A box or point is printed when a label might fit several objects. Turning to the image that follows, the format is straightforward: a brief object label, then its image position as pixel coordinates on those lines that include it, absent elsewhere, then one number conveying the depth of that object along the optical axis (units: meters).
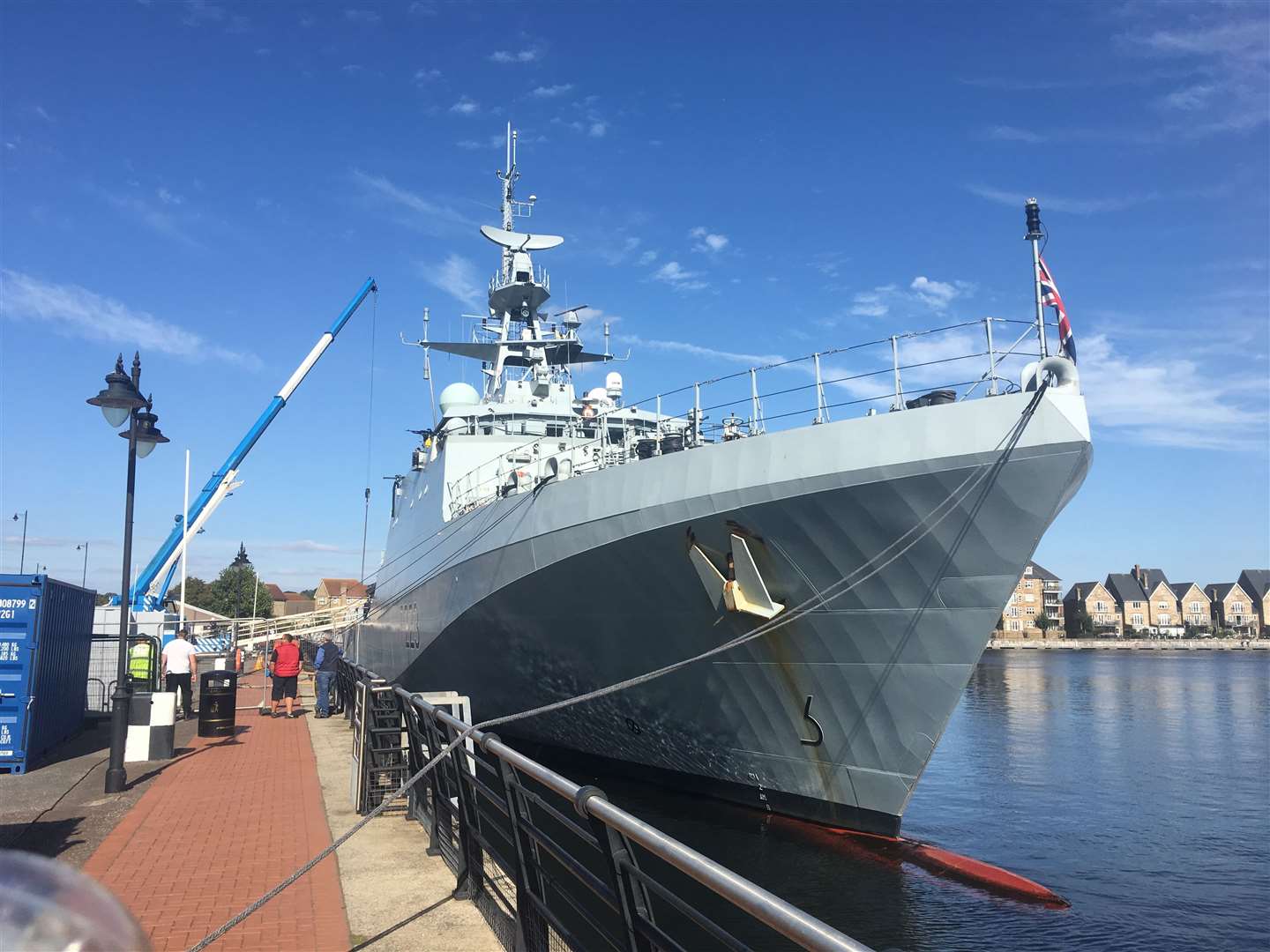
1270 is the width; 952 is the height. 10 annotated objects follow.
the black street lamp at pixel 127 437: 8.33
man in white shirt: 13.61
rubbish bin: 12.24
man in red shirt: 14.76
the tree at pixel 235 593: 75.86
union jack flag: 7.86
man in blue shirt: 15.22
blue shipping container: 9.34
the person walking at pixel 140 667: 12.92
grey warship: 8.16
